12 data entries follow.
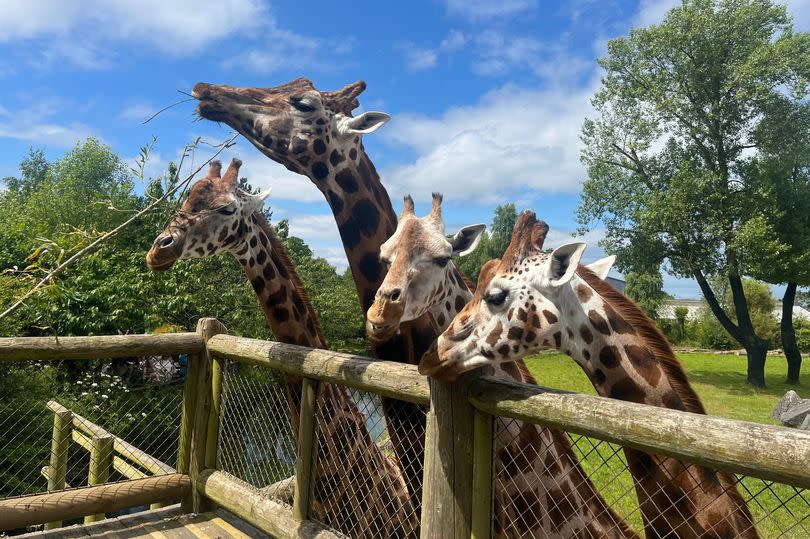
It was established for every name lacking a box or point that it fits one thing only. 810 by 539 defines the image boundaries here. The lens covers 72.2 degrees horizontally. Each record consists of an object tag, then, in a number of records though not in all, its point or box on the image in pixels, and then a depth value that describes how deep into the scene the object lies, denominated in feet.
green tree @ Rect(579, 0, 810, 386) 52.37
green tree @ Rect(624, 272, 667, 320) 102.37
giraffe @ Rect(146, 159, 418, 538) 10.70
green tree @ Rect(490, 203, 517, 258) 104.32
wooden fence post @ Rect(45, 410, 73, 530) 16.22
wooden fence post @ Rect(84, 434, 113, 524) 15.65
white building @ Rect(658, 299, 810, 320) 105.40
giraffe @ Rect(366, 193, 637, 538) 8.05
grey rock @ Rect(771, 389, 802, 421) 35.76
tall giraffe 11.01
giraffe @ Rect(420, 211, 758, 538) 6.90
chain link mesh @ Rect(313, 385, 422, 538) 10.52
